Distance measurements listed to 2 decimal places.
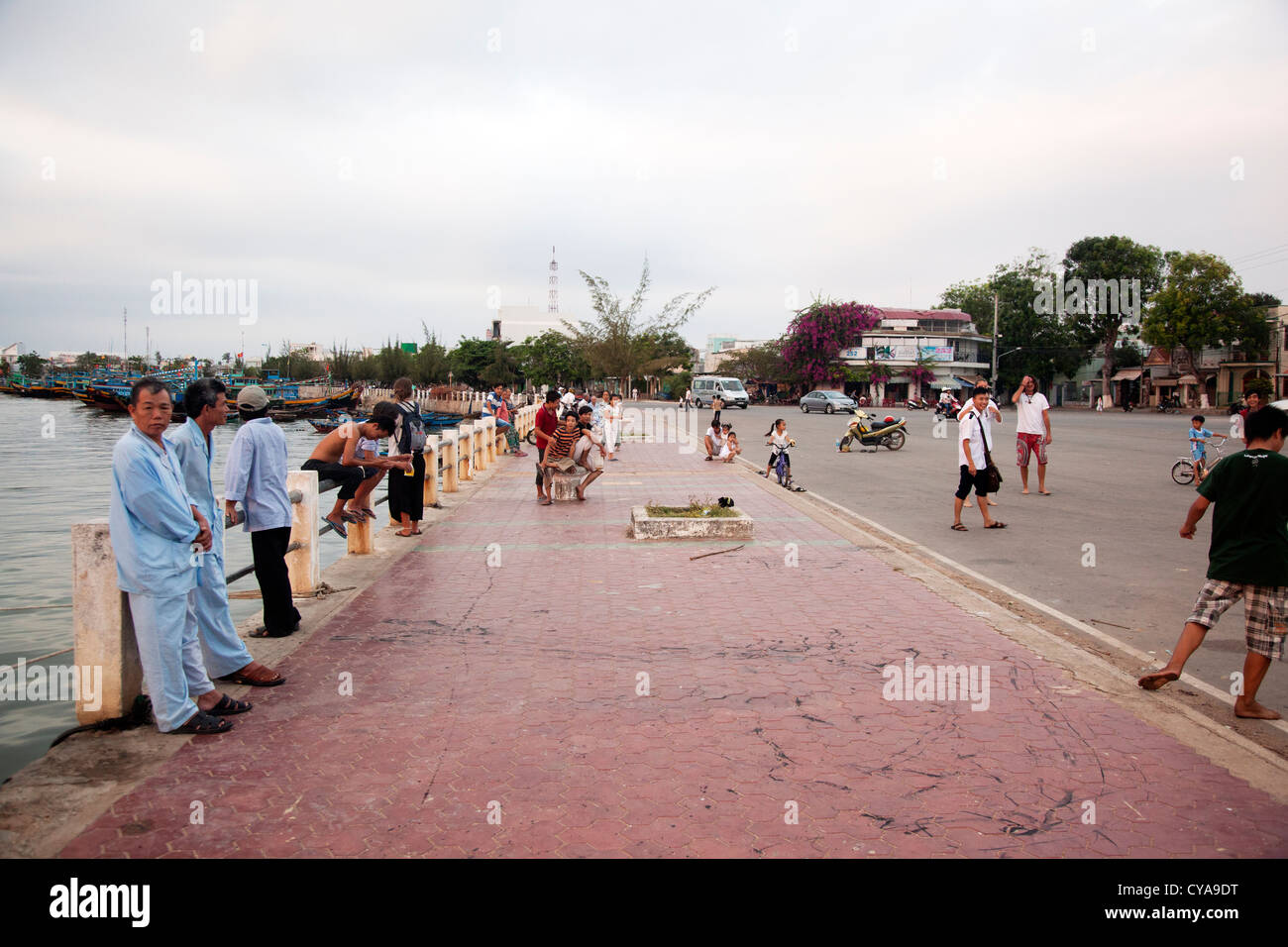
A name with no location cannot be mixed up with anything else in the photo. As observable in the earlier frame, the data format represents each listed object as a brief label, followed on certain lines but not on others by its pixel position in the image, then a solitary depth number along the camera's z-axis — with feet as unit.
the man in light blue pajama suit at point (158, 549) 13.01
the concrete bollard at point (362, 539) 28.53
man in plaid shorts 14.99
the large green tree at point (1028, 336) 228.63
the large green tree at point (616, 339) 161.48
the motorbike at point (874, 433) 75.05
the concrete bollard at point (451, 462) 45.11
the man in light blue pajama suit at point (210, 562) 15.25
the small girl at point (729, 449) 64.80
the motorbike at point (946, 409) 115.04
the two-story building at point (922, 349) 214.69
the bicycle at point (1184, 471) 49.90
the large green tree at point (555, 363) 244.83
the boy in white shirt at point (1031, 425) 44.52
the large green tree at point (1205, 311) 176.04
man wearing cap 18.11
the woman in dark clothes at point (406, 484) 32.58
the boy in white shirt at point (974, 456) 34.12
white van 165.89
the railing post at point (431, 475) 39.40
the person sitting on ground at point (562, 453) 41.81
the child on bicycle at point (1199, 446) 48.16
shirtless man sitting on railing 27.09
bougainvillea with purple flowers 207.00
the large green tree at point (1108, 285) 214.07
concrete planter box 31.96
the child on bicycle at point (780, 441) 50.83
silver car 154.61
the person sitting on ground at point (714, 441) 66.18
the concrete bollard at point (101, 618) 13.67
